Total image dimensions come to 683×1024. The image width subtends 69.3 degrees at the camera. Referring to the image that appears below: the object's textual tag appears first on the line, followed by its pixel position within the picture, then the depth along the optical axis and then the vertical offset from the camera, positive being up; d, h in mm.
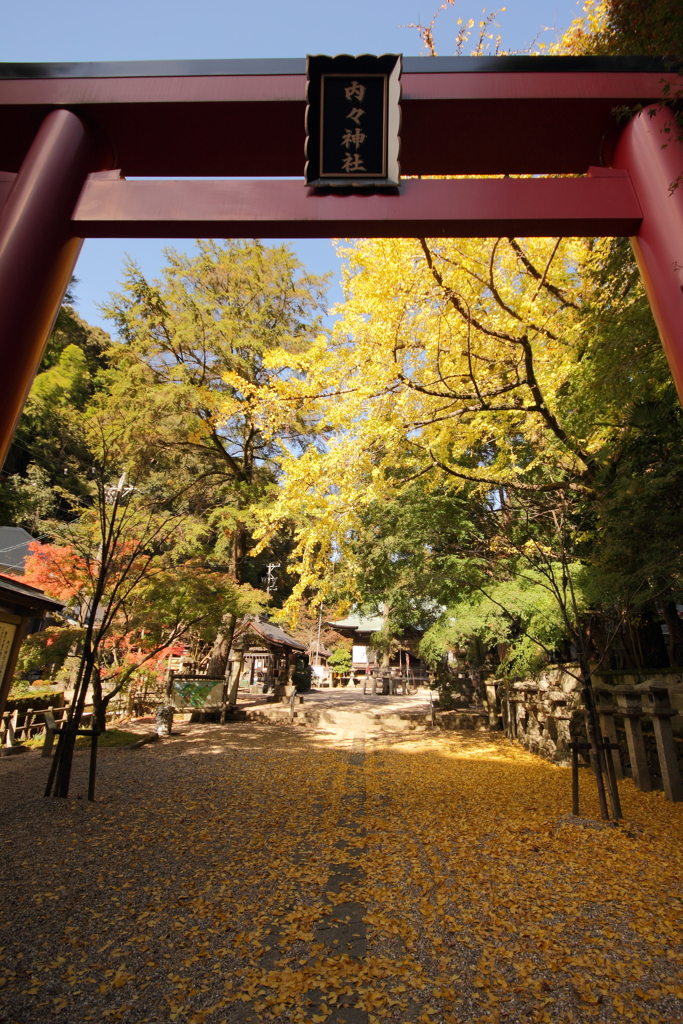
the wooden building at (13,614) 6082 +893
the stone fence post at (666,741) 5180 -271
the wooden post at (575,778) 5070 -648
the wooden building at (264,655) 17359 +1759
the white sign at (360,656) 30316 +2654
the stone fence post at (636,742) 5762 -324
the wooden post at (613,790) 4711 -700
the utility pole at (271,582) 22922 +5227
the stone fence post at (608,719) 6068 -96
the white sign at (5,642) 6087 +540
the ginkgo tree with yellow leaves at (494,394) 5250 +3815
